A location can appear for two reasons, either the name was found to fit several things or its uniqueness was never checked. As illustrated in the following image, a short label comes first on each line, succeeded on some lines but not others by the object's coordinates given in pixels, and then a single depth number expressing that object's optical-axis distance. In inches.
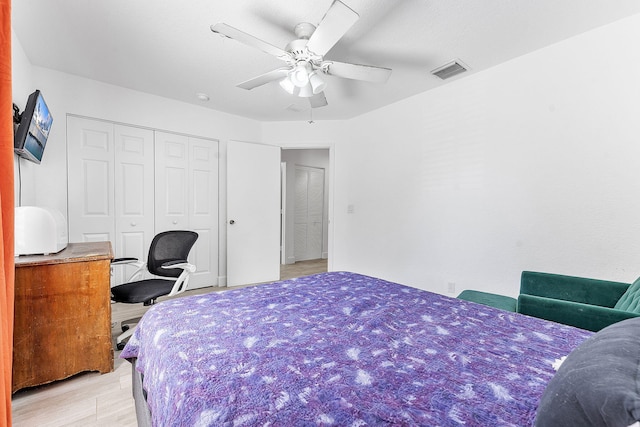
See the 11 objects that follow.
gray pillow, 16.9
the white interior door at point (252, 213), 153.0
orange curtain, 40.9
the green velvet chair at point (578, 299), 54.9
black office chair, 87.6
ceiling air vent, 100.5
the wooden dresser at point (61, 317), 62.8
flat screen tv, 73.8
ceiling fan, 62.1
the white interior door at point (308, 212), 234.1
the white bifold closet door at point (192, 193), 137.3
